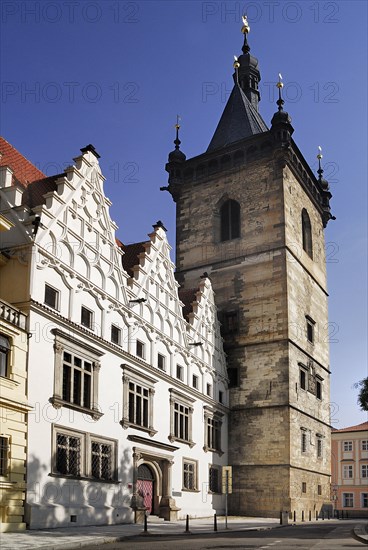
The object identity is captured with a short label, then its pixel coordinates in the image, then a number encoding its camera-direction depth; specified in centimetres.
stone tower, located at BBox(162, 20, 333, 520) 4025
